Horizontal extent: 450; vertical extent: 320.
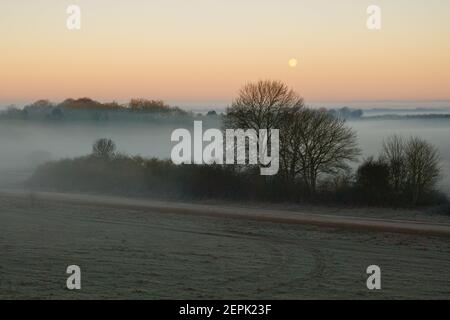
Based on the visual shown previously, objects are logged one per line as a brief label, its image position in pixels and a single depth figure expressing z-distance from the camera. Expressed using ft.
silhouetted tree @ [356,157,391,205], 136.87
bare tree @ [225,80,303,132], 158.92
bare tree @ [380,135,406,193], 143.23
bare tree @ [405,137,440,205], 140.02
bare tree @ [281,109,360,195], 156.04
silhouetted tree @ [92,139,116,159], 192.85
